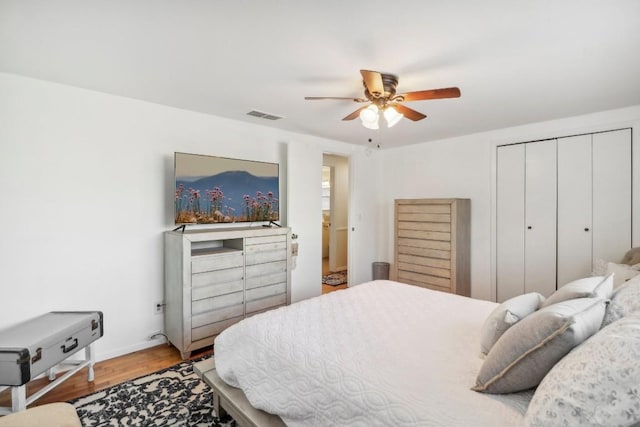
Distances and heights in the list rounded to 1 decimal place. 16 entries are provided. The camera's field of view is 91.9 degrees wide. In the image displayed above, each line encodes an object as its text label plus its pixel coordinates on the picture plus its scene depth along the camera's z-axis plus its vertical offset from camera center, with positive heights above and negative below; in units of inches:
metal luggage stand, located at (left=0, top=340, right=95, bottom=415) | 70.9 -44.8
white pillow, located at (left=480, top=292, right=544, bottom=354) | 56.4 -19.3
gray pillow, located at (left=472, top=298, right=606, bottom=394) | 43.3 -19.1
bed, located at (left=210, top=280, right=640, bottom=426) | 43.6 -27.2
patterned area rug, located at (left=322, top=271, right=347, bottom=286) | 207.4 -45.9
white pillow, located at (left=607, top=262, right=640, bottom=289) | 92.0 -17.8
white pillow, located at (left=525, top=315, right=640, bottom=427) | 31.9 -19.3
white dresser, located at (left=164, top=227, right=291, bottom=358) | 105.9 -25.0
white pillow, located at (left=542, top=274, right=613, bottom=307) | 55.3 -14.2
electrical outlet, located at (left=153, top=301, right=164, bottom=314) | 116.5 -35.7
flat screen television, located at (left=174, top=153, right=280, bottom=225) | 115.3 +9.5
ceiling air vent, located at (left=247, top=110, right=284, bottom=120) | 124.0 +40.5
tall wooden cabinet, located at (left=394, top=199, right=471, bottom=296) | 149.9 -15.5
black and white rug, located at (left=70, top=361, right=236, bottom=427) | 74.7 -49.9
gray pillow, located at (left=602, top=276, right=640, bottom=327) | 50.4 -15.1
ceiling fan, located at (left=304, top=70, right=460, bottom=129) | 78.1 +30.7
